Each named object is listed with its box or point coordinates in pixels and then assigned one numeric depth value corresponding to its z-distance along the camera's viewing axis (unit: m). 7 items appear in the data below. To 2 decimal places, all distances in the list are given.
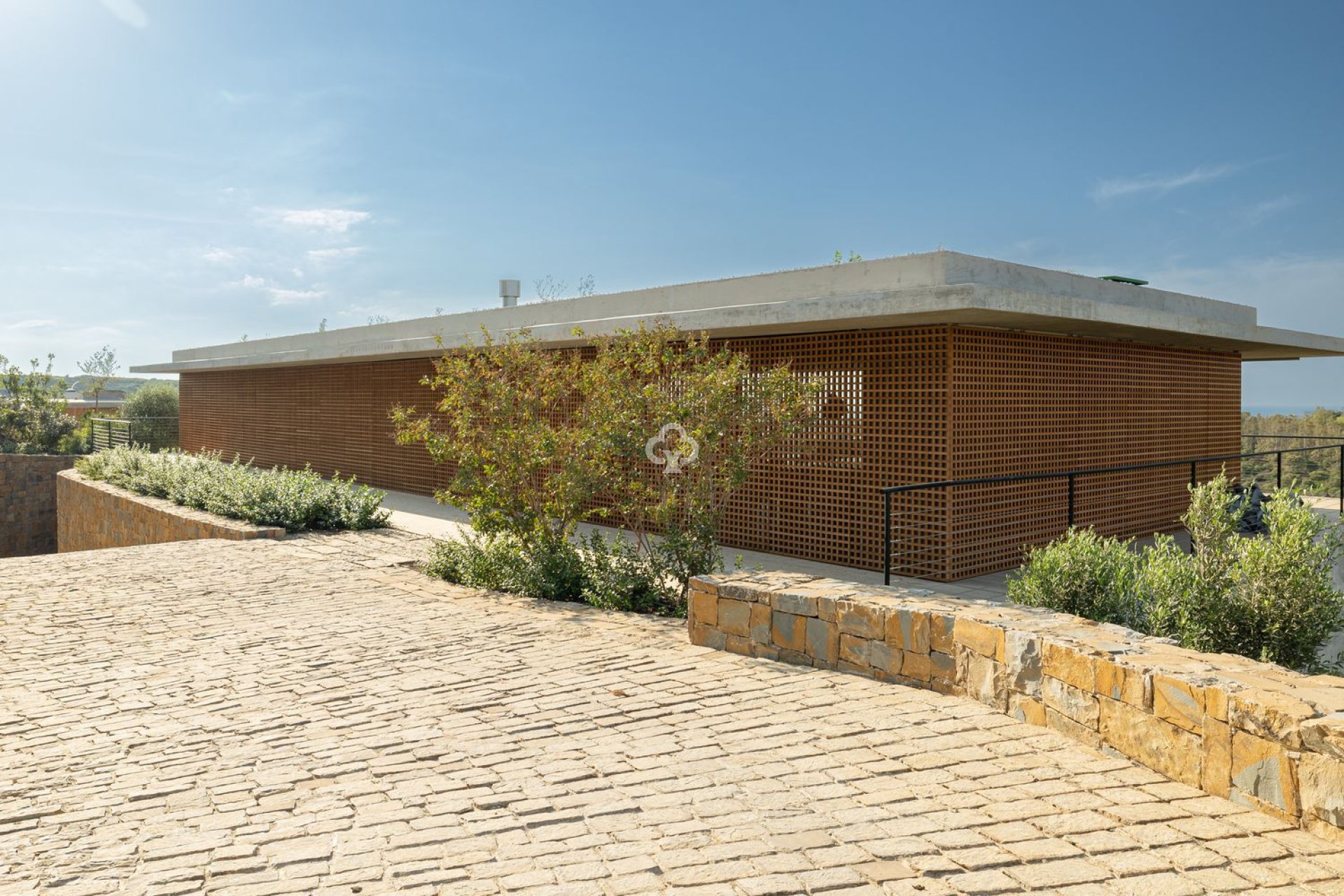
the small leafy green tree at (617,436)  8.21
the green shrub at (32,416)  31.44
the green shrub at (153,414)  31.23
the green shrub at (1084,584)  6.53
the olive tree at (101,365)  73.44
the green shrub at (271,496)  13.41
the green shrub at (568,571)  8.22
